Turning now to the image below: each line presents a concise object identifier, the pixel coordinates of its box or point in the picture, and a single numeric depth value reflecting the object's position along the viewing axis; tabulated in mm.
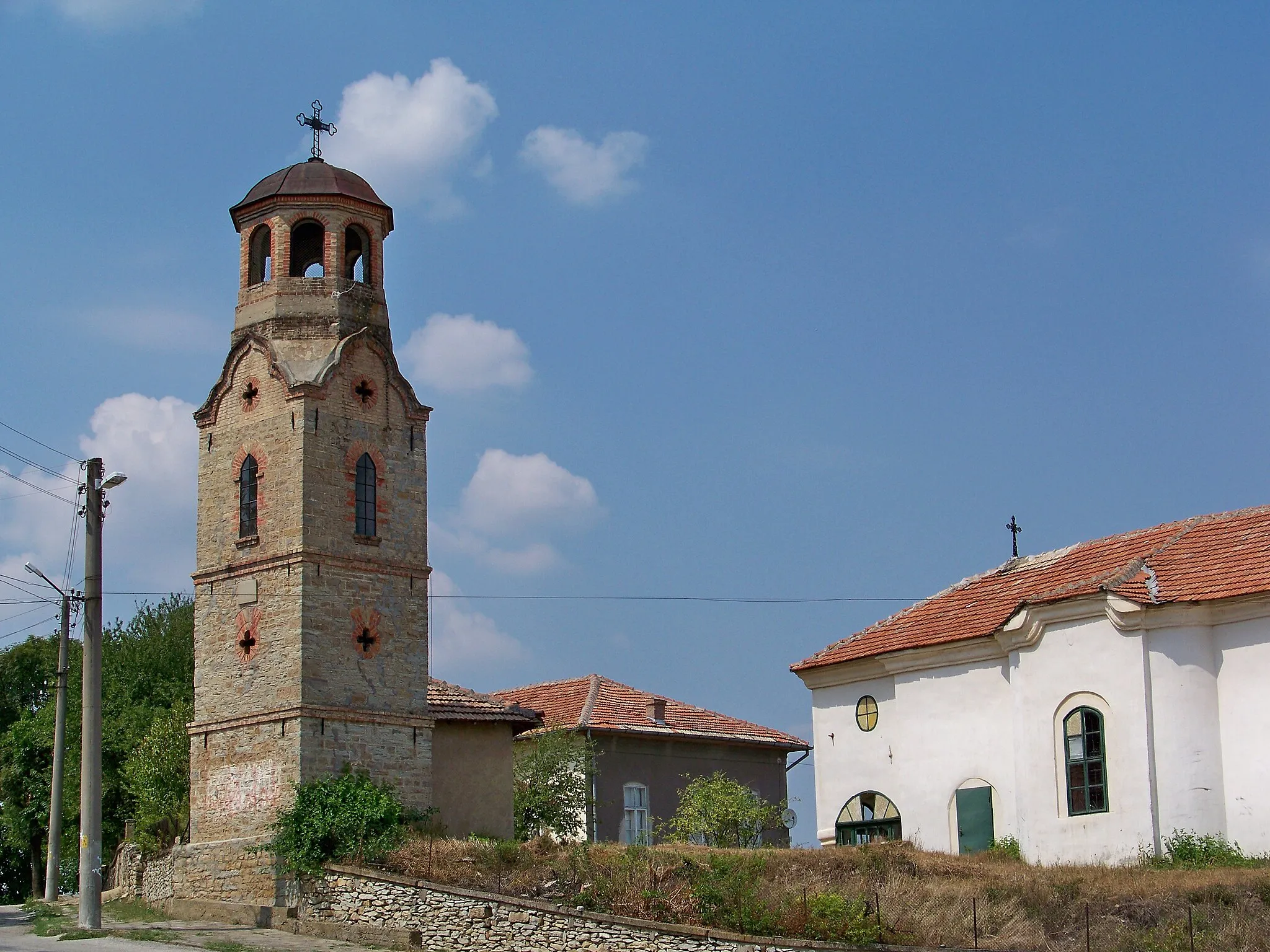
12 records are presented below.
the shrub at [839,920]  23719
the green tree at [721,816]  37406
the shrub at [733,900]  24266
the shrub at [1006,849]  29859
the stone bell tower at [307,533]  32125
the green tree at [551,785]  38281
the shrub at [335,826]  30203
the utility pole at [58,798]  36812
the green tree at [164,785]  36500
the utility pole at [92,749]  28453
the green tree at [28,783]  48594
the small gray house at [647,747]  42688
